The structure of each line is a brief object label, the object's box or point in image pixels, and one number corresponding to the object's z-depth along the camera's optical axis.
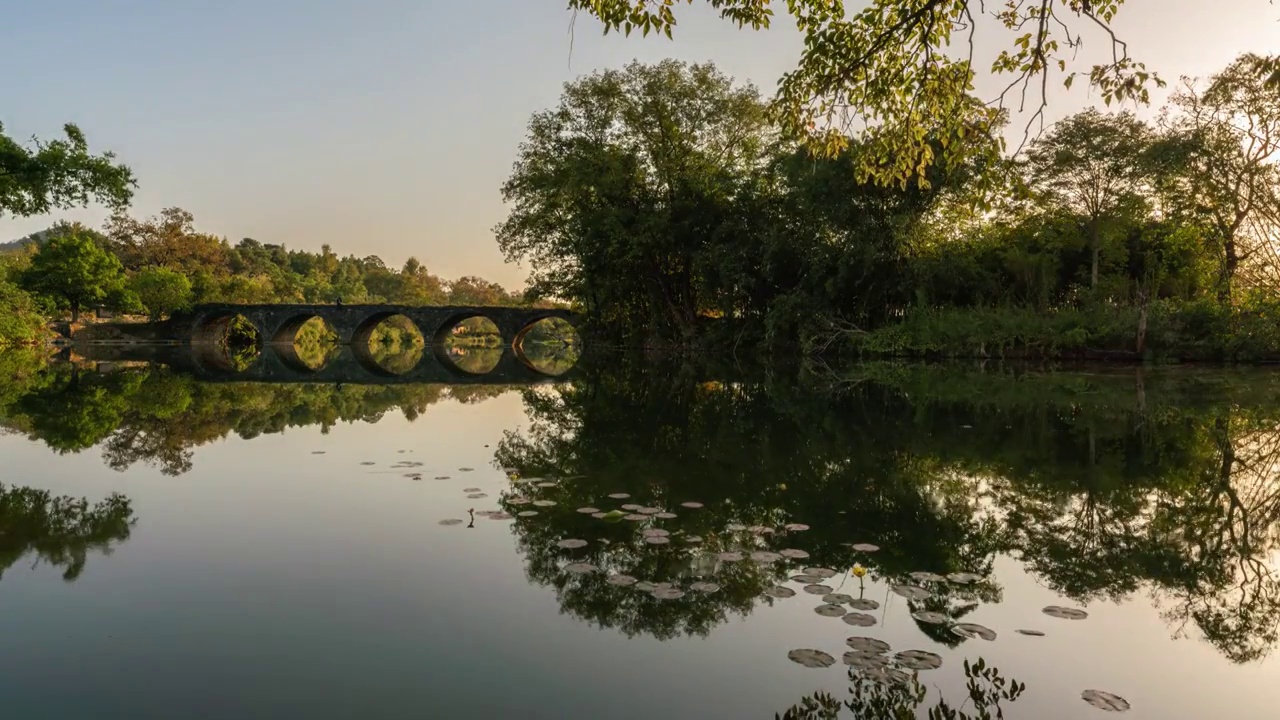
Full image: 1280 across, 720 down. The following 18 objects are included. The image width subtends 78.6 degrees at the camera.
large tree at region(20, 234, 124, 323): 49.34
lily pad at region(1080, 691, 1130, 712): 2.74
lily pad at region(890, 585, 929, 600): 3.79
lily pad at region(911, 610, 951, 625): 3.48
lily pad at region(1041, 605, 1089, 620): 3.57
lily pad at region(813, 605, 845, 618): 3.57
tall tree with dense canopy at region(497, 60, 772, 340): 34.78
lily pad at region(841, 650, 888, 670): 3.01
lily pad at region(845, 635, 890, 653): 3.14
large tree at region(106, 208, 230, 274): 67.75
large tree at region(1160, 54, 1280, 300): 25.56
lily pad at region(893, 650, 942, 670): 3.00
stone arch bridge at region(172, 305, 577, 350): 55.31
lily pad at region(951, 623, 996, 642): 3.34
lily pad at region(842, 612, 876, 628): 3.45
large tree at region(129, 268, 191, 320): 55.31
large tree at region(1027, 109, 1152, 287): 29.45
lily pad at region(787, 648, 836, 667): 3.08
